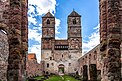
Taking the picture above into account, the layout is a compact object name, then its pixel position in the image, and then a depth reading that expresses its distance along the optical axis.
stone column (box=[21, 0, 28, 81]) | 4.98
